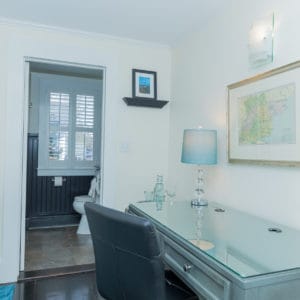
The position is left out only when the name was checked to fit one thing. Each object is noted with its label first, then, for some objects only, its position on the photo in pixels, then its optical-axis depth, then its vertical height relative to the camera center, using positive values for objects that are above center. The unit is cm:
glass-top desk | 95 -36
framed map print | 154 +23
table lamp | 194 +7
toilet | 373 -57
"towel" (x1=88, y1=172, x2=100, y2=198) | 383 -42
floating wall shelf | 275 +50
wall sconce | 169 +68
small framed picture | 279 +68
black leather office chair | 108 -39
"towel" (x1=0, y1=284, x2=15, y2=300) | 217 -104
